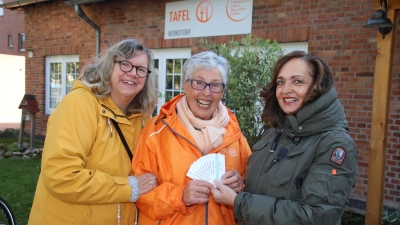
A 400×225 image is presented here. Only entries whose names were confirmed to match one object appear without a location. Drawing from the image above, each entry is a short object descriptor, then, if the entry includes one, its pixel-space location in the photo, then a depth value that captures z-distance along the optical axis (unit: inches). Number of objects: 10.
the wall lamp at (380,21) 158.1
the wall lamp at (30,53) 445.1
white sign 264.6
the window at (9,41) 1181.7
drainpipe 347.6
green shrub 149.7
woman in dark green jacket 65.0
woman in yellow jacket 79.6
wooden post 168.7
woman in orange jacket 81.6
